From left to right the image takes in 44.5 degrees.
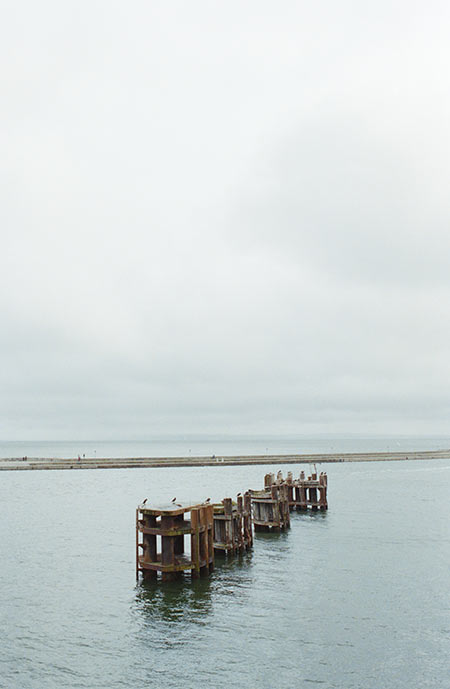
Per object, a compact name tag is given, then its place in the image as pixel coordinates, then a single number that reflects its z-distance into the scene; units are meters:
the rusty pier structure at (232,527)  32.44
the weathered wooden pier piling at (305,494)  55.25
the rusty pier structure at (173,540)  26.62
